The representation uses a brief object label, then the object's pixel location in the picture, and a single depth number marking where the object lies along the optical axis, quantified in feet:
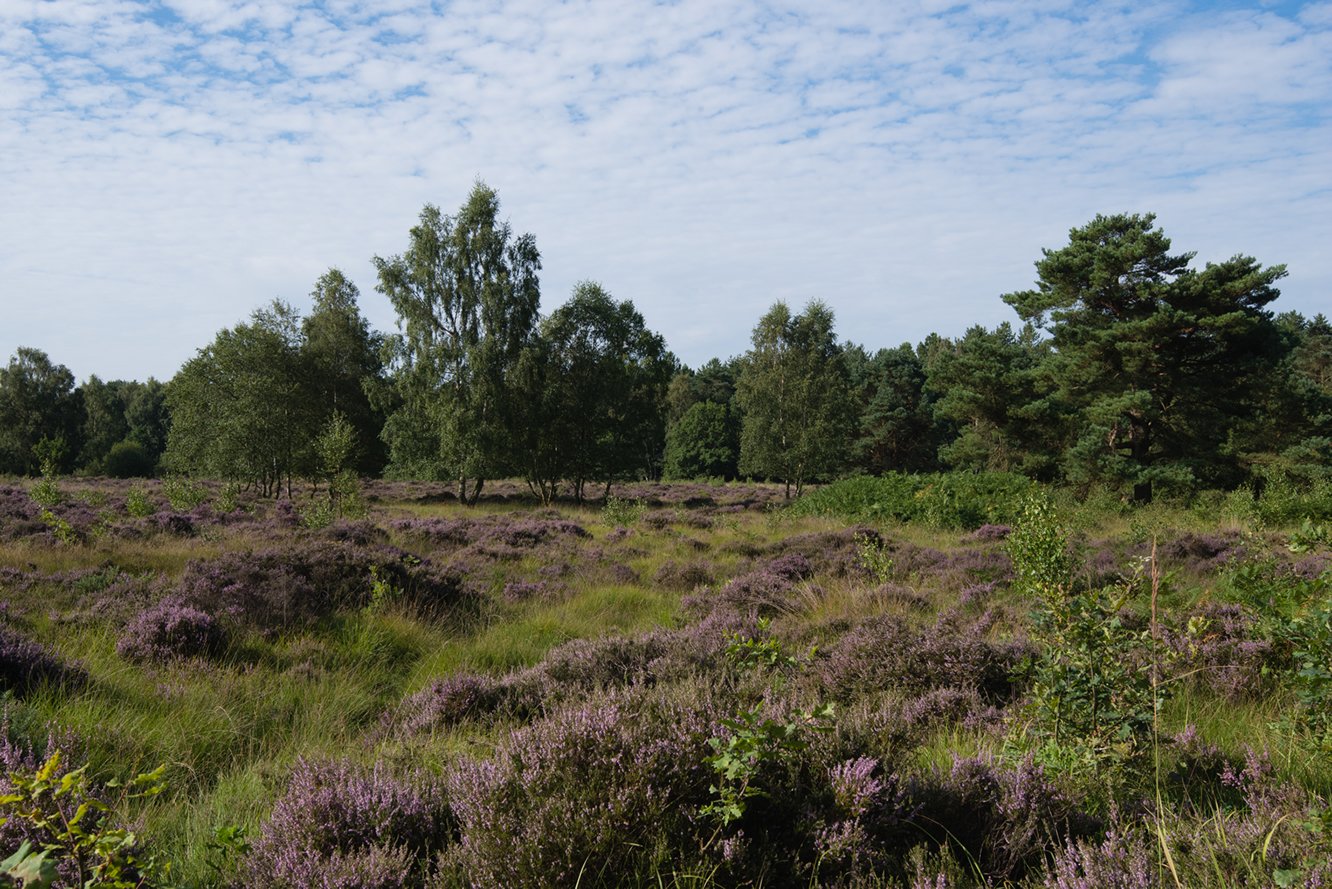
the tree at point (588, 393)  104.32
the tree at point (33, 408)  188.03
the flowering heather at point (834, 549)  35.65
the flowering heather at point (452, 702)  14.76
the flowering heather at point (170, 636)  19.25
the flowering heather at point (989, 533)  52.11
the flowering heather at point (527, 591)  30.99
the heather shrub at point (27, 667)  15.24
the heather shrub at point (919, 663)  15.49
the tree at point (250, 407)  98.27
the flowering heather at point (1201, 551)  35.51
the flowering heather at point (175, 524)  45.37
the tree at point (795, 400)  124.77
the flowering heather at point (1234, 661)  15.23
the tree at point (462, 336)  97.35
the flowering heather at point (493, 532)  49.75
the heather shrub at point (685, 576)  35.55
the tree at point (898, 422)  191.93
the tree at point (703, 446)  225.97
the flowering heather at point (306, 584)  23.84
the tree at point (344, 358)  125.67
